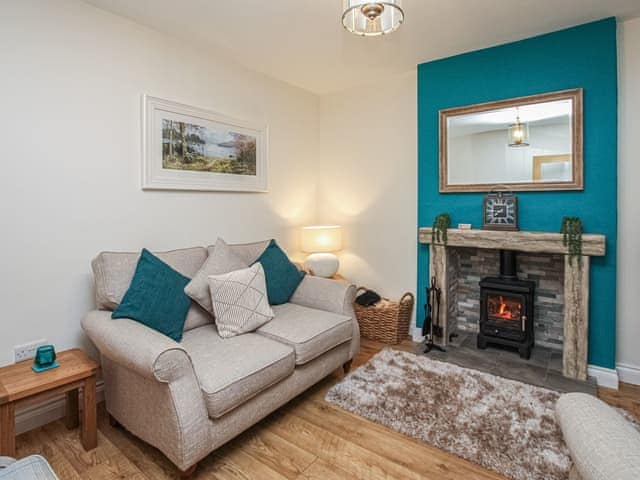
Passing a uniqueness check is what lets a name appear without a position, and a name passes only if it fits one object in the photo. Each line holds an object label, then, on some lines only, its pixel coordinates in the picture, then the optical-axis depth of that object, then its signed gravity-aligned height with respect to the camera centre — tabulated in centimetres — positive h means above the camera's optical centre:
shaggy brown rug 185 -108
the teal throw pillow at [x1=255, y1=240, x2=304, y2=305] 282 -32
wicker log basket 341 -81
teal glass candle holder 190 -66
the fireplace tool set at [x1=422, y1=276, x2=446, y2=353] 325 -75
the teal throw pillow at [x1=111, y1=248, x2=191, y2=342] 202 -37
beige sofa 164 -69
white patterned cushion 229 -44
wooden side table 164 -74
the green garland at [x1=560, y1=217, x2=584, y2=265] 261 -3
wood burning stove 296 -63
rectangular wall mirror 274 +72
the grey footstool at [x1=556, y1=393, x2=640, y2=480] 87 -54
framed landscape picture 264 +68
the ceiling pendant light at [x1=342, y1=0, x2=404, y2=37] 171 +108
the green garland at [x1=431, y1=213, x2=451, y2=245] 318 +5
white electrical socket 208 -67
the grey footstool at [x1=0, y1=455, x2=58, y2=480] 108 -71
